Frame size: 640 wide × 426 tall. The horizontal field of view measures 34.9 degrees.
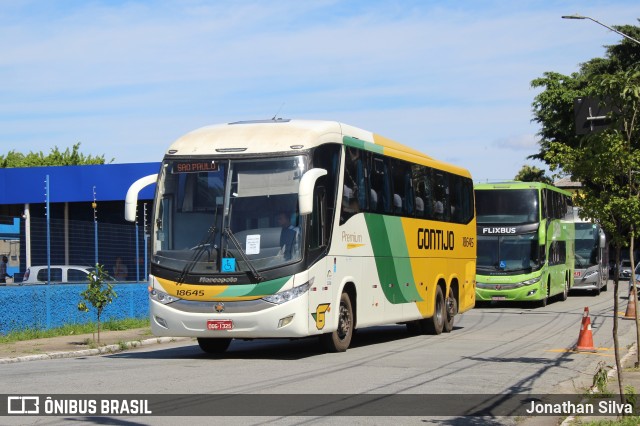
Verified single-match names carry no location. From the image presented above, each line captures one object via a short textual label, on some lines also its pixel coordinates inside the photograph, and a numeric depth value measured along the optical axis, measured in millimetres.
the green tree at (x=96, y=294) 20906
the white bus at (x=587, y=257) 45500
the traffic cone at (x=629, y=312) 29125
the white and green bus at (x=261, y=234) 15852
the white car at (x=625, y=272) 68556
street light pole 23406
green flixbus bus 33688
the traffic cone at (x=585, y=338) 18703
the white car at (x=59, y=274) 23297
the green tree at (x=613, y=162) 11469
